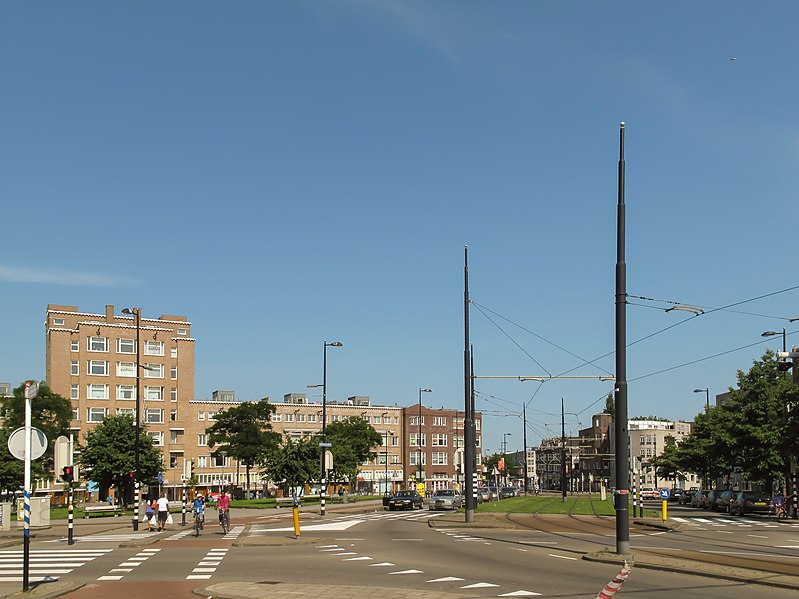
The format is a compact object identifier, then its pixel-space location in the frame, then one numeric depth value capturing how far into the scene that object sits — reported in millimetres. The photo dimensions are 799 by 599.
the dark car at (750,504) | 55938
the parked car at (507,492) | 105438
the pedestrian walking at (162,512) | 40625
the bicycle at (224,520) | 36969
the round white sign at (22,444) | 18188
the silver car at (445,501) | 67250
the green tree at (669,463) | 100375
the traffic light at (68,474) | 33719
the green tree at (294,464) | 72250
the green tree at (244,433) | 88625
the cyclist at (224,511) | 37156
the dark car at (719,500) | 62659
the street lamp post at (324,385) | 54131
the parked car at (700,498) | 69062
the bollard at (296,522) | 30884
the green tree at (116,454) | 63750
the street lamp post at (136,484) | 41688
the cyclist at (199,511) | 35656
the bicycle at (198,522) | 35625
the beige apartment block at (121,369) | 104625
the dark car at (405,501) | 64250
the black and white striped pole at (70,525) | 32031
